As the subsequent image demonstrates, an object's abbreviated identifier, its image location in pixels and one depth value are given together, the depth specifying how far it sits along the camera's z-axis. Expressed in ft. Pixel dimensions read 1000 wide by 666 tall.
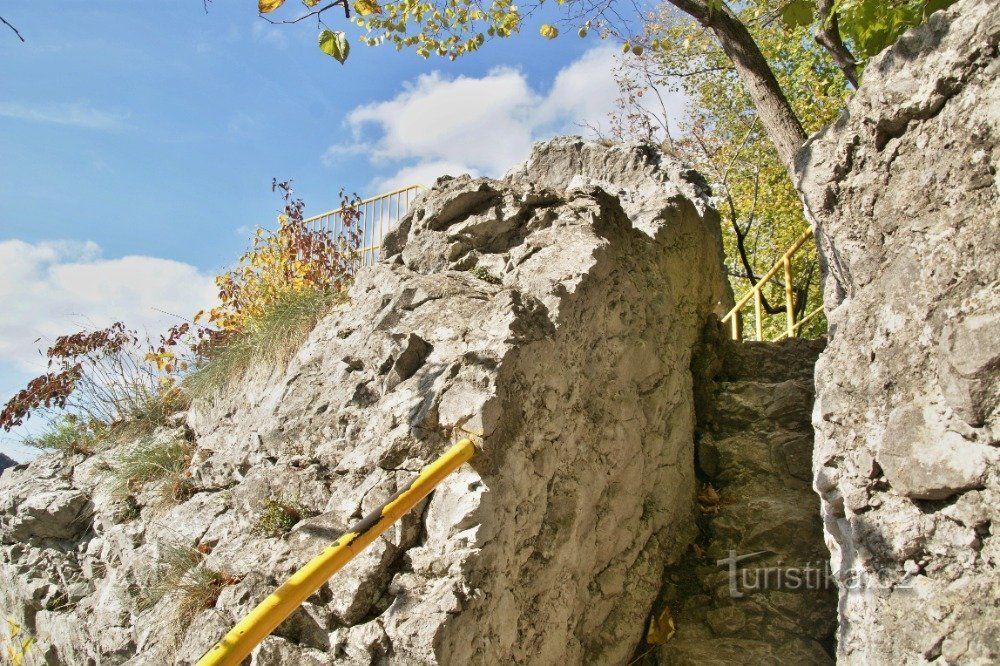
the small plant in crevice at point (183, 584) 12.51
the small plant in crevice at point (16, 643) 19.99
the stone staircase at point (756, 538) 14.08
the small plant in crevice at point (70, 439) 23.76
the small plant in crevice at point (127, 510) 18.53
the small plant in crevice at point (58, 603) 19.12
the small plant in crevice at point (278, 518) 12.85
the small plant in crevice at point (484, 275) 15.46
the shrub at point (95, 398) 23.73
